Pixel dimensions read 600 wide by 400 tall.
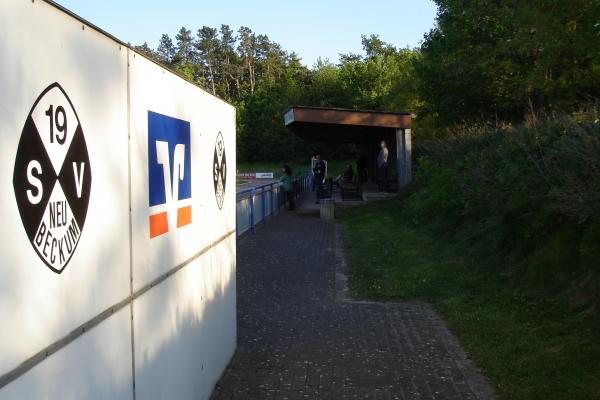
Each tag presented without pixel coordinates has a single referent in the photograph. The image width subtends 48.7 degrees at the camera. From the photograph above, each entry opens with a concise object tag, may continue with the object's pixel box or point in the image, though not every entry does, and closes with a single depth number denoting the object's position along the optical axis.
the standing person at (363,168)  35.25
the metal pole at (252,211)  16.05
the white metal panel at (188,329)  3.54
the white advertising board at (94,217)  2.17
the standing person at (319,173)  24.09
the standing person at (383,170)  20.94
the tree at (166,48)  119.12
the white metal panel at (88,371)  2.26
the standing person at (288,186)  22.25
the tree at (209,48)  115.50
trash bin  19.53
